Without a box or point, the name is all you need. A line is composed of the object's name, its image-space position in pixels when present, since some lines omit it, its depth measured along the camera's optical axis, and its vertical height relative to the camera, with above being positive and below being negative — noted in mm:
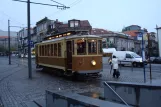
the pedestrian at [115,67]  10480 -1054
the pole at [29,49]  11173 +329
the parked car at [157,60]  26554 -1415
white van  18609 -746
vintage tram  9564 -86
